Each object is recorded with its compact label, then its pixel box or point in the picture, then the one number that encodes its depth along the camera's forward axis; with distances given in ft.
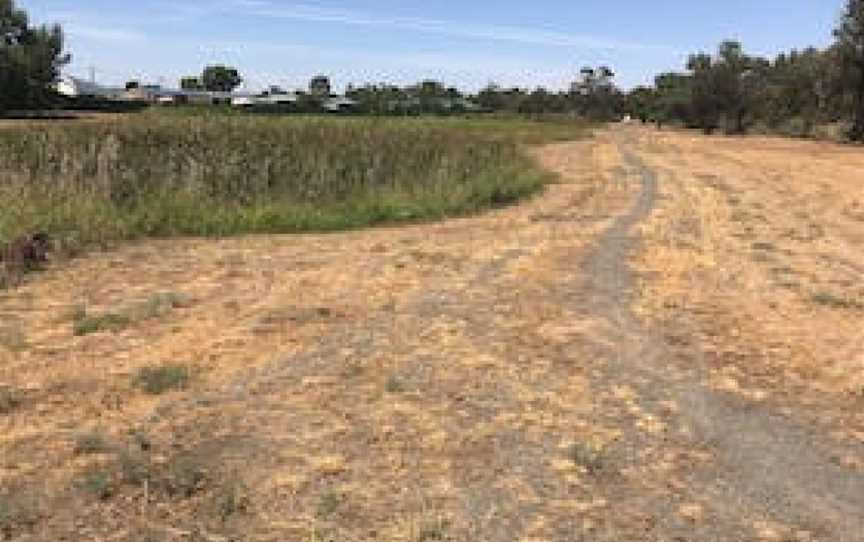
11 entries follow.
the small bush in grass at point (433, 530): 21.06
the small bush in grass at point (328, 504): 22.08
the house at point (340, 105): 376.93
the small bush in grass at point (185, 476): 22.82
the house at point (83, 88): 530.27
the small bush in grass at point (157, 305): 38.42
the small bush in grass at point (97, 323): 36.09
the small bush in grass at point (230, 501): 21.98
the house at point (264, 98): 533.55
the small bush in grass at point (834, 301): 44.32
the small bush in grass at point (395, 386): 30.01
